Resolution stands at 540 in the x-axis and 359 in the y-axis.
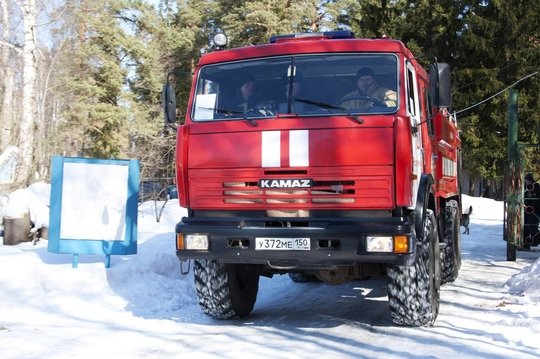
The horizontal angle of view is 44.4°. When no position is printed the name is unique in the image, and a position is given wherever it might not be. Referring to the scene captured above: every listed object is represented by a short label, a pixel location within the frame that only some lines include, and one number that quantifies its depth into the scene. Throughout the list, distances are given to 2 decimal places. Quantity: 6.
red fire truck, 5.92
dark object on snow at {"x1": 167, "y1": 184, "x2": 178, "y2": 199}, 32.58
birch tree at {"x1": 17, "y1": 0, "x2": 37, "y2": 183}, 17.22
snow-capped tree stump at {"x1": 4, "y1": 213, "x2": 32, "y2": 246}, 11.15
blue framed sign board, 8.73
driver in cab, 6.19
